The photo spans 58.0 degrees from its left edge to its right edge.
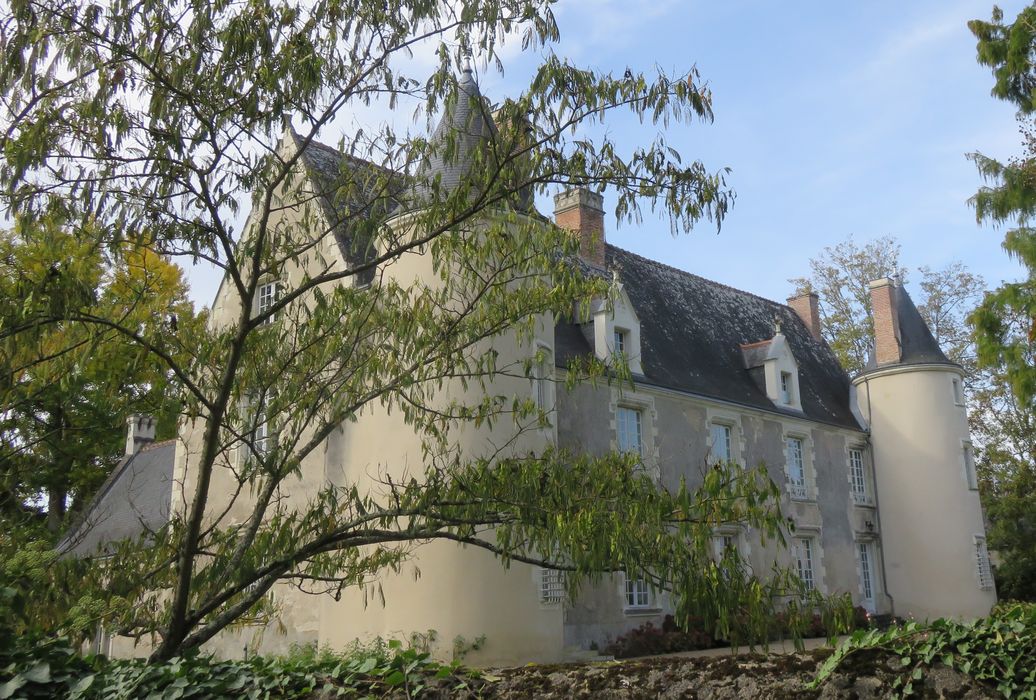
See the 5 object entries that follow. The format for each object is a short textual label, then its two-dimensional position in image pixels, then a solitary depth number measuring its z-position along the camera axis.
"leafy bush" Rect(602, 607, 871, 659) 13.91
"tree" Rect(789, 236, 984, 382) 27.34
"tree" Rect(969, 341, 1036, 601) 22.19
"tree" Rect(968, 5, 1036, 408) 11.47
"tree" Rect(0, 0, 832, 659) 5.77
